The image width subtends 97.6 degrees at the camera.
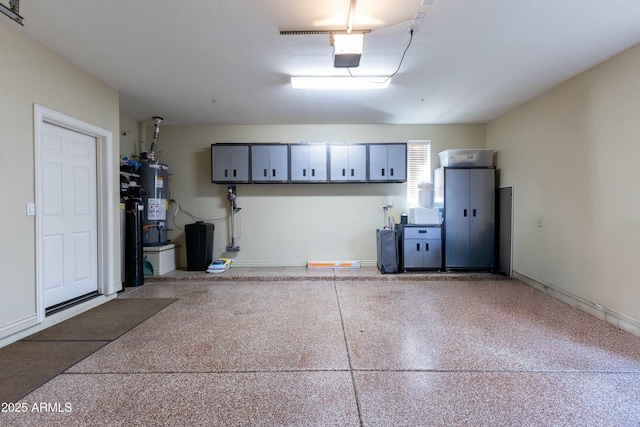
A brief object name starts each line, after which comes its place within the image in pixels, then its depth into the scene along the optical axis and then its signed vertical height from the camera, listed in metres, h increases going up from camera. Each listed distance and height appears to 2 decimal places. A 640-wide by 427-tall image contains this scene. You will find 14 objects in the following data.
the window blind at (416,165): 5.51 +0.89
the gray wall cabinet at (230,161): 5.10 +0.90
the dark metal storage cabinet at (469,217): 4.87 -0.13
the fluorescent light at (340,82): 3.55 +1.65
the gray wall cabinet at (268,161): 5.10 +0.90
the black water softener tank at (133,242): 4.21 -0.47
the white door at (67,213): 3.08 -0.03
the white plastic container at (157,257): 4.73 -0.80
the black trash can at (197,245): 5.03 -0.62
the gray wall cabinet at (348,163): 5.10 +0.86
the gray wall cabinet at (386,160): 5.10 +0.91
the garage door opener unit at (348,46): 2.54 +1.51
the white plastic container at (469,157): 4.88 +0.92
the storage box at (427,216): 4.88 -0.11
